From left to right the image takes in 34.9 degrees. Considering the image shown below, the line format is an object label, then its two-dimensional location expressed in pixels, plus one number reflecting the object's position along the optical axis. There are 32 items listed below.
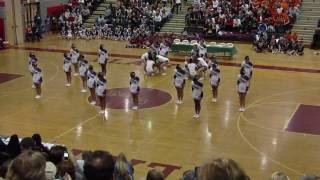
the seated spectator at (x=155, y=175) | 6.39
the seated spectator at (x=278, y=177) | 5.75
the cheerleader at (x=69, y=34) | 35.28
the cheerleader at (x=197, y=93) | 16.86
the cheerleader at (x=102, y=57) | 23.09
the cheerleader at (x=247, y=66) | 19.15
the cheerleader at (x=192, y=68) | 21.66
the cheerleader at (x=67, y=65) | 21.48
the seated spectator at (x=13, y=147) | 7.54
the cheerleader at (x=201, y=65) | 22.38
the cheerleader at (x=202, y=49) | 24.36
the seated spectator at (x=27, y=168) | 4.37
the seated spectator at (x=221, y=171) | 4.16
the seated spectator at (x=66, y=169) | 6.80
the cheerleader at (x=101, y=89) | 17.28
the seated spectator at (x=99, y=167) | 5.54
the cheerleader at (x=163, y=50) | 25.23
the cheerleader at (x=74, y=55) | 23.08
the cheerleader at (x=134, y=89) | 17.72
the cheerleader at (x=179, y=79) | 18.53
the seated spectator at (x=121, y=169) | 6.07
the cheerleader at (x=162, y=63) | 23.69
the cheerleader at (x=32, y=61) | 20.14
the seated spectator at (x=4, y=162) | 6.38
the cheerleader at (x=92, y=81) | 18.55
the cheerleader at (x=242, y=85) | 17.44
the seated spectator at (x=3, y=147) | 7.81
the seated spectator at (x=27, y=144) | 7.54
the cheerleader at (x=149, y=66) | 23.08
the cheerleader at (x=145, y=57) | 23.34
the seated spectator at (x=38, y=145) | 7.61
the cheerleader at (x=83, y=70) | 20.67
